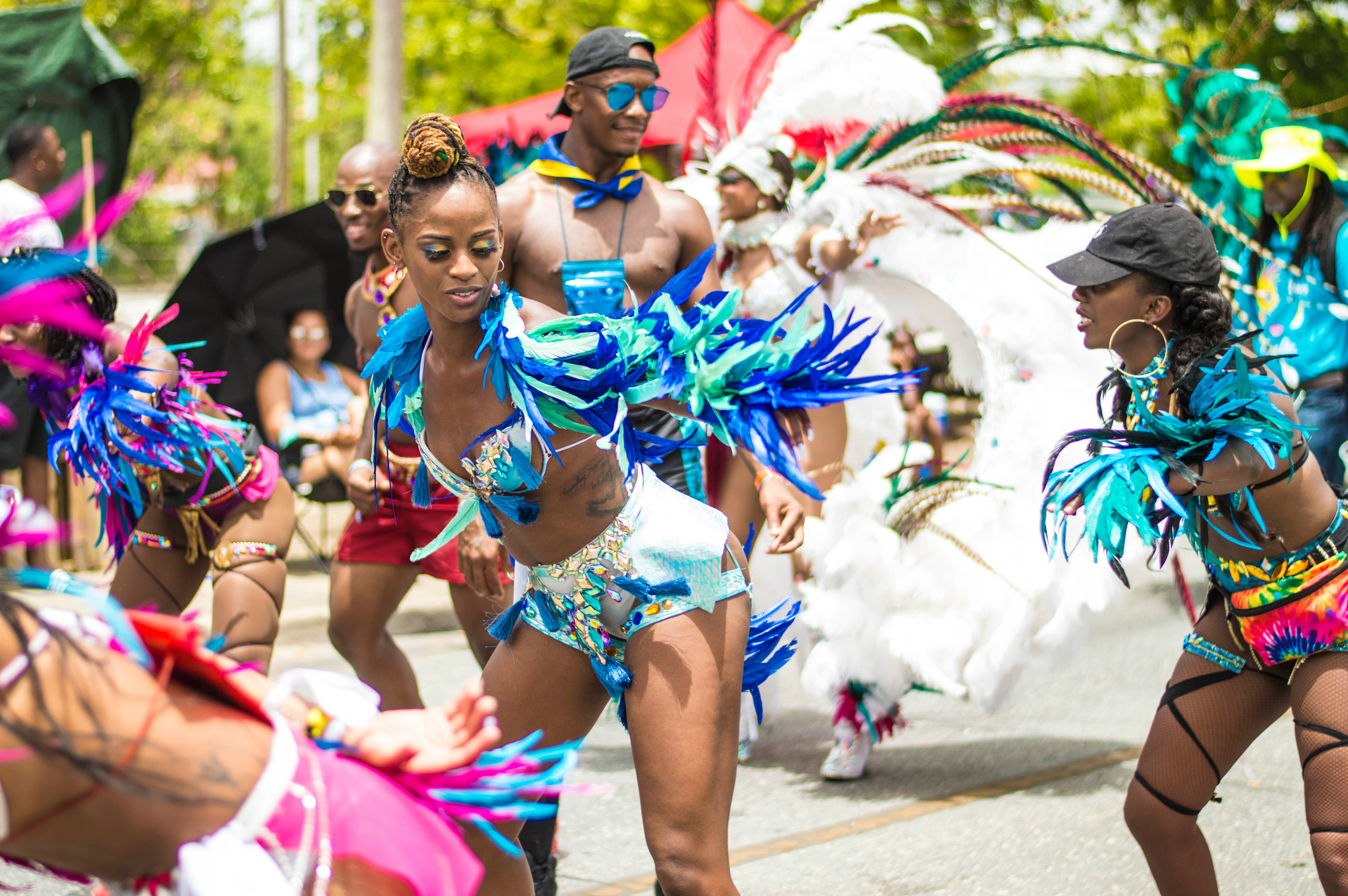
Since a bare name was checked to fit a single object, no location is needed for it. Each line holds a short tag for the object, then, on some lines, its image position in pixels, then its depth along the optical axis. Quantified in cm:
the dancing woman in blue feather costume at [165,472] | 367
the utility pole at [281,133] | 1330
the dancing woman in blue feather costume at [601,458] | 253
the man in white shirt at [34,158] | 684
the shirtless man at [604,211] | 390
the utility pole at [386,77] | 932
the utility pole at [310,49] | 1603
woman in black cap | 281
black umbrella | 793
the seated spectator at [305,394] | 810
